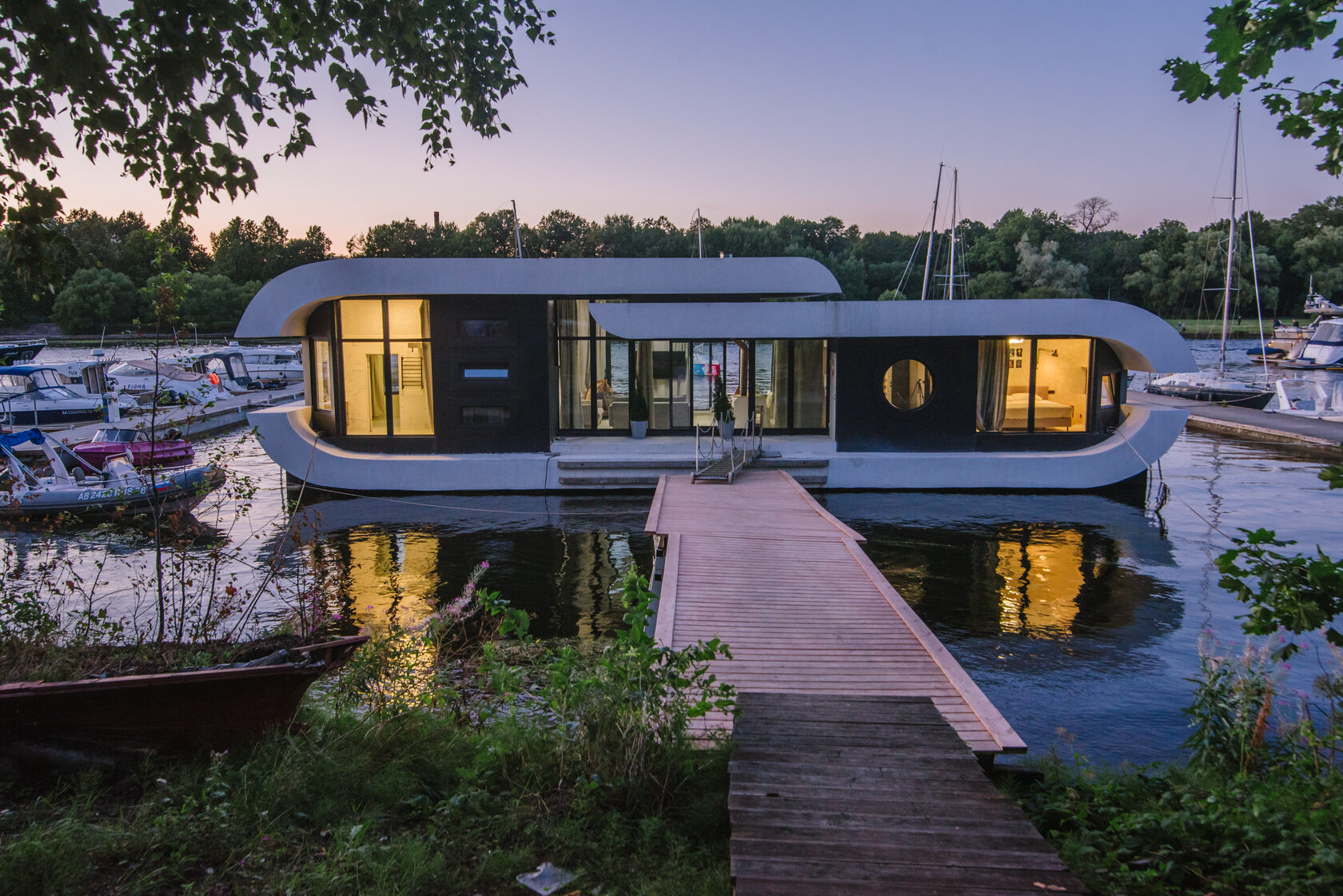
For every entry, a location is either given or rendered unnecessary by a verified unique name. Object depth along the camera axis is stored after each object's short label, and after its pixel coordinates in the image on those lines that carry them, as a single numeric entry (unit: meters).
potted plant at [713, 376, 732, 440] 16.92
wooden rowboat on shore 4.07
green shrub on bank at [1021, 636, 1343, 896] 3.38
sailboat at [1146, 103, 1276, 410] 29.55
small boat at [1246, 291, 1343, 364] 43.75
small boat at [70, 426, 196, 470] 17.03
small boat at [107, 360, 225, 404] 28.62
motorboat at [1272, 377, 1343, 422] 25.77
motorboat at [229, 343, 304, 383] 40.41
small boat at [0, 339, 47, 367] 31.70
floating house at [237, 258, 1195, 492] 15.80
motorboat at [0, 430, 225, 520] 13.66
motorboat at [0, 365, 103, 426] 24.47
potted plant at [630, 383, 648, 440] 17.64
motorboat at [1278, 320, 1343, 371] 39.82
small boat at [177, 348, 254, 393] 35.47
